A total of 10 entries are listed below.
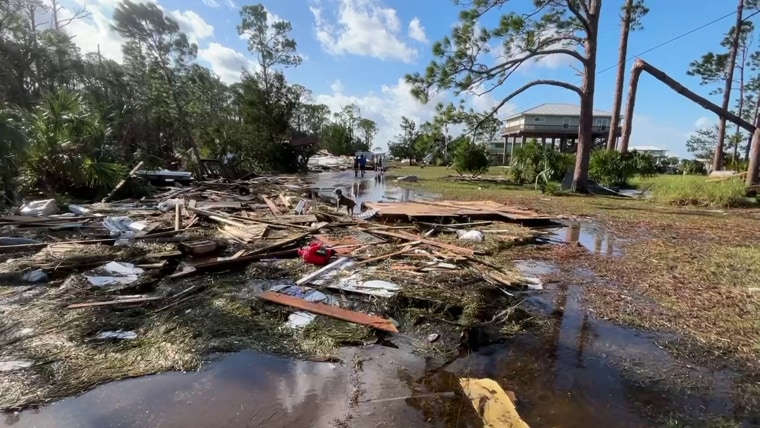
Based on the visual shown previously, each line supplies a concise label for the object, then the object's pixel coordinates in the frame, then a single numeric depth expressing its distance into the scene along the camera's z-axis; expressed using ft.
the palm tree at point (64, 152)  35.58
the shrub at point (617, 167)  66.49
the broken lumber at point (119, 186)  38.64
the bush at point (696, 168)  90.22
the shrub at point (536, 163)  73.46
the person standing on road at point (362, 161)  115.26
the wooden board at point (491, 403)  8.56
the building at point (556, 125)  150.71
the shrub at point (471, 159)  86.48
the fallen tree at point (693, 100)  50.55
